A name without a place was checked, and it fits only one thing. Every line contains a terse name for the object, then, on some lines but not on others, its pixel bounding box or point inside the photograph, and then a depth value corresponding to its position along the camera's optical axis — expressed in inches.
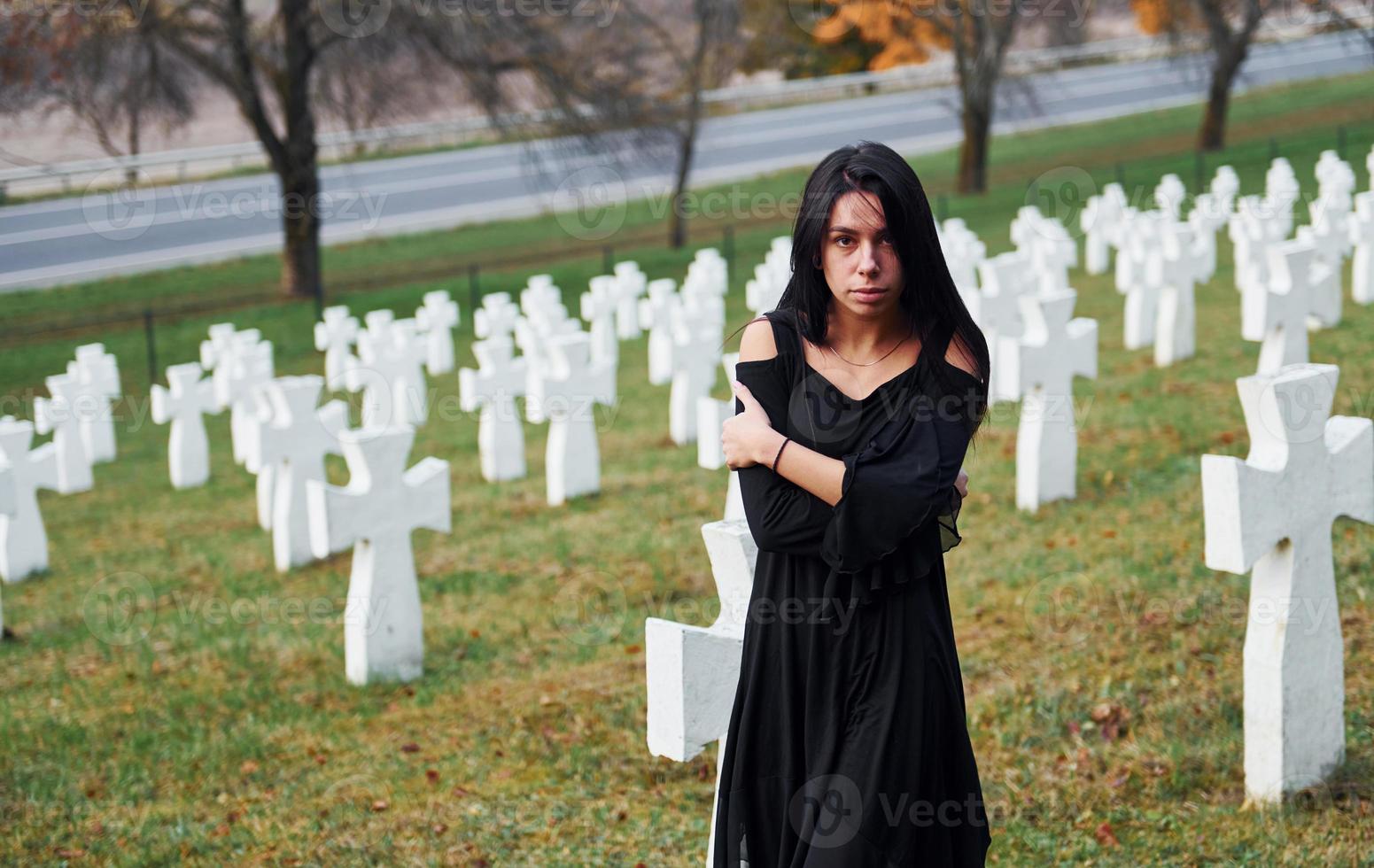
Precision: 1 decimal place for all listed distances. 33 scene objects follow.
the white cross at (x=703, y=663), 129.0
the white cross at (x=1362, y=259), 462.6
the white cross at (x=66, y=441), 451.8
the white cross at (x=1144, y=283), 438.9
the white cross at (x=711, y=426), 268.8
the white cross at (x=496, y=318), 537.0
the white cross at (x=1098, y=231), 682.8
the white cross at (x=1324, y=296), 363.6
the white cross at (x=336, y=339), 585.0
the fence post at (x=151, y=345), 654.5
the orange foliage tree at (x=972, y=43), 989.8
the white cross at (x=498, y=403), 383.9
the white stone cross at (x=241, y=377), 412.2
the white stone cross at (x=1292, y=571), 157.8
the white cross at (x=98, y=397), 503.2
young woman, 111.0
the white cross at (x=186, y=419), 447.2
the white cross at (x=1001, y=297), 407.8
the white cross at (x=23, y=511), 334.0
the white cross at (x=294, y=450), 316.5
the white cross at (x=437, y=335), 603.2
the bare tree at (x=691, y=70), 877.2
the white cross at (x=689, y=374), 409.1
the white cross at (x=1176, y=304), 419.5
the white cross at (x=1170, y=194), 680.4
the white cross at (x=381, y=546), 231.9
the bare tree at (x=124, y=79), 689.0
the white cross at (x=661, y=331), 520.4
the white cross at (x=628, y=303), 639.8
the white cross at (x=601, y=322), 553.9
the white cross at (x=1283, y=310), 315.3
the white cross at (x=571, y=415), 352.8
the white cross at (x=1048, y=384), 291.9
